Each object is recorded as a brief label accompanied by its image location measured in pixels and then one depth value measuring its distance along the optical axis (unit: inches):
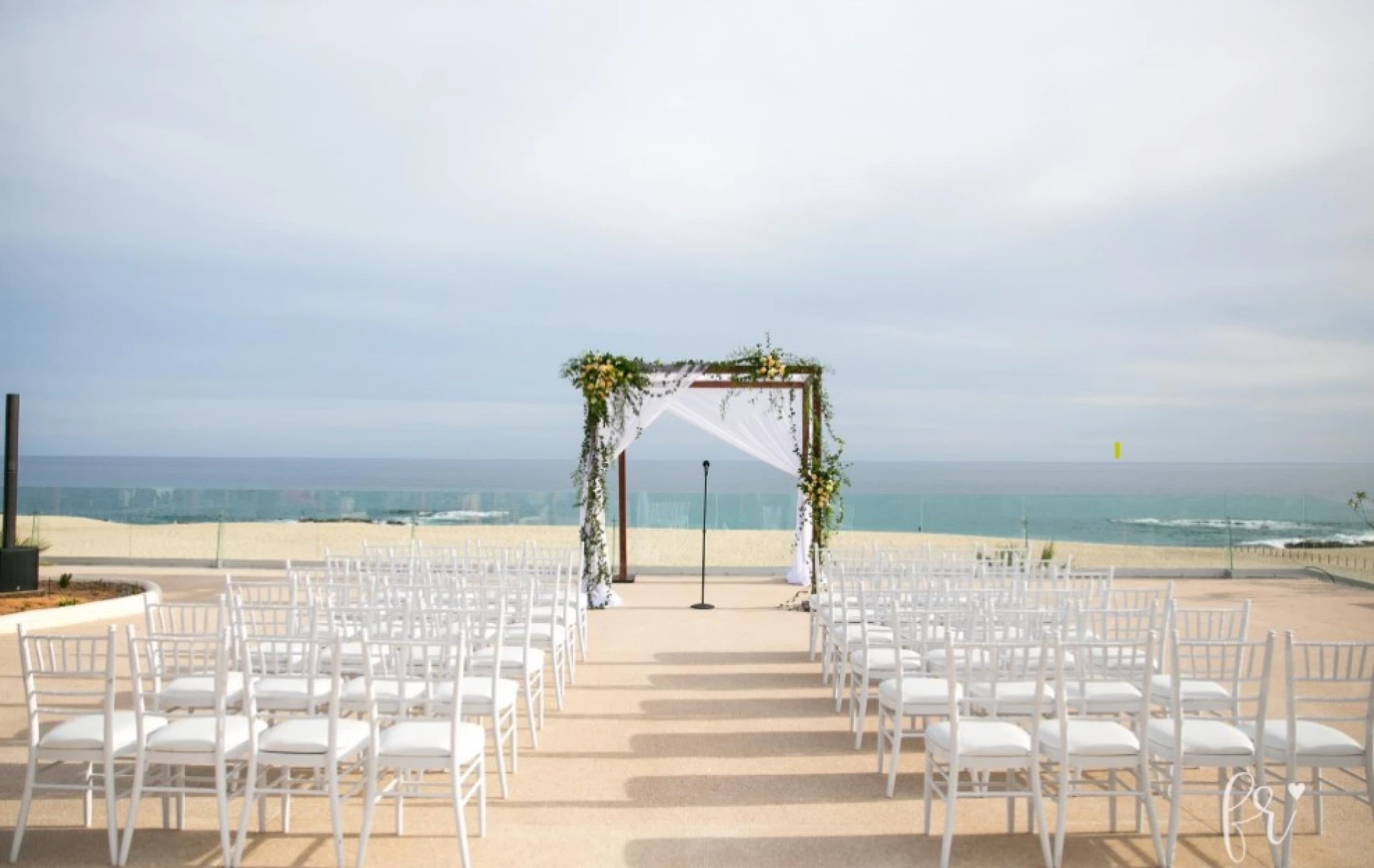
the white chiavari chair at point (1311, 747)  139.1
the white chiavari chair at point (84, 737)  140.1
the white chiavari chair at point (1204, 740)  141.3
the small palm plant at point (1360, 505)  577.3
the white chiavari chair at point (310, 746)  137.4
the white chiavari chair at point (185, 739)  139.5
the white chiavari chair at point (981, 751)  139.5
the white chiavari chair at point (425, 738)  138.9
